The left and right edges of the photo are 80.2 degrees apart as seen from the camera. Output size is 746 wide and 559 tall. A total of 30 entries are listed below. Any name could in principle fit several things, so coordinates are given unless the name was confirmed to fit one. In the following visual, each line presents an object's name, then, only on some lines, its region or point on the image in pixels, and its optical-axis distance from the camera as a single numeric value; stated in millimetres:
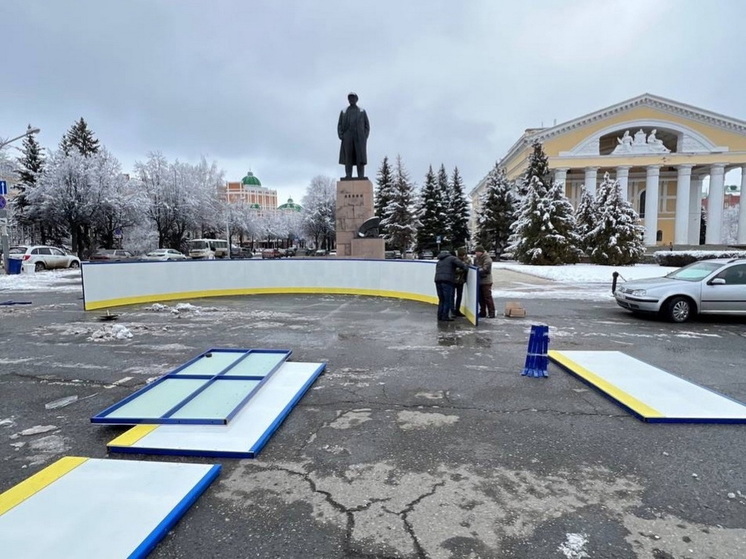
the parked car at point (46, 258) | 27453
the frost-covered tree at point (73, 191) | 35750
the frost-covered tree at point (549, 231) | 33938
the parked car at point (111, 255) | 31478
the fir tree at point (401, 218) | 50500
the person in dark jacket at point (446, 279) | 10227
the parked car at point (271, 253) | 52469
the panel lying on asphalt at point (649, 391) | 4625
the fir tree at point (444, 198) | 50281
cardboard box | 11289
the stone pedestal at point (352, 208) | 20219
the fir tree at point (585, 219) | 34594
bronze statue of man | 20234
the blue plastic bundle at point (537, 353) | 6125
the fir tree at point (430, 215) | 50219
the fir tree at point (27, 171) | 42647
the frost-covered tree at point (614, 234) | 32625
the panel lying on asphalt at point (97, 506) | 2629
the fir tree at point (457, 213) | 52603
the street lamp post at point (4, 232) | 22616
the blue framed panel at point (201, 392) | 4477
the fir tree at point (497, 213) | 48281
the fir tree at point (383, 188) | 53031
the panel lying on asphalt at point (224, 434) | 3881
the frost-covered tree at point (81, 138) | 48969
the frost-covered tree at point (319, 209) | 64375
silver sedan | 10297
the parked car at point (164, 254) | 33188
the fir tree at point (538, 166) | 38906
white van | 41278
